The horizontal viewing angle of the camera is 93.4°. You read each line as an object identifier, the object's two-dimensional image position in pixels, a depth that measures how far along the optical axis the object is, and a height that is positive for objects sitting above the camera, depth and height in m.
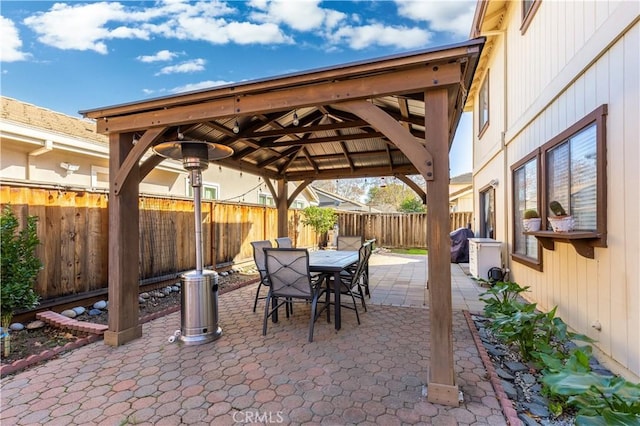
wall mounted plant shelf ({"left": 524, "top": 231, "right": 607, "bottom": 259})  2.59 -0.26
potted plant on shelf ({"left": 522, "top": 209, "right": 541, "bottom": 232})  3.71 -0.12
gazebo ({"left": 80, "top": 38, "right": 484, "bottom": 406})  2.22 +0.98
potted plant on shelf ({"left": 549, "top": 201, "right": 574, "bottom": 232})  2.95 -0.08
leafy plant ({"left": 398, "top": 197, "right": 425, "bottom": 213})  20.38 +0.45
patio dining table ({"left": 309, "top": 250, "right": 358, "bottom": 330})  3.62 -0.69
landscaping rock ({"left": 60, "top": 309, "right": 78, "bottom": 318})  3.88 -1.28
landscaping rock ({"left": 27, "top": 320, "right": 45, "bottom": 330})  3.46 -1.28
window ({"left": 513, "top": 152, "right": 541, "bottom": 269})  4.28 +0.14
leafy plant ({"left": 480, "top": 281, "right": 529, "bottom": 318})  3.04 -0.96
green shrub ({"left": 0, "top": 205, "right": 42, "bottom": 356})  3.04 -0.55
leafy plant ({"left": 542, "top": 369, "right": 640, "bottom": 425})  1.52 -0.97
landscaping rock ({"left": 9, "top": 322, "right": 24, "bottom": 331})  3.39 -1.27
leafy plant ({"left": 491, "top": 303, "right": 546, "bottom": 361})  2.68 -1.07
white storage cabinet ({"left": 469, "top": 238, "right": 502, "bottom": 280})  5.68 -0.85
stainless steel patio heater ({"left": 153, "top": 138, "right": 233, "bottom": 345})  3.28 -0.78
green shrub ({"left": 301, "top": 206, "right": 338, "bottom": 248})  10.84 -0.18
